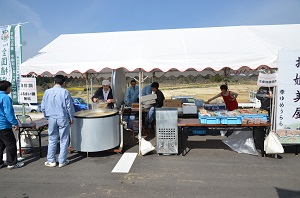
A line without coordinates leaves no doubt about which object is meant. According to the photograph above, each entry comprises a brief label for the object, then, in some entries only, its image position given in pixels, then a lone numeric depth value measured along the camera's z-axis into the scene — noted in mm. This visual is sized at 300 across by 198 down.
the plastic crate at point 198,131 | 6465
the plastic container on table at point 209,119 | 4725
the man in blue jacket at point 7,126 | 4059
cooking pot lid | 6031
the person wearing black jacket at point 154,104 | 7031
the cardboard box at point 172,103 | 6918
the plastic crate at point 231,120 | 4691
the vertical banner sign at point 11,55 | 6539
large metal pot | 4715
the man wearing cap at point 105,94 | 6175
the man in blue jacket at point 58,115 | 4277
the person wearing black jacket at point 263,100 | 5516
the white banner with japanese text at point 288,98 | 4402
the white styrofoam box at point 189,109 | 6359
